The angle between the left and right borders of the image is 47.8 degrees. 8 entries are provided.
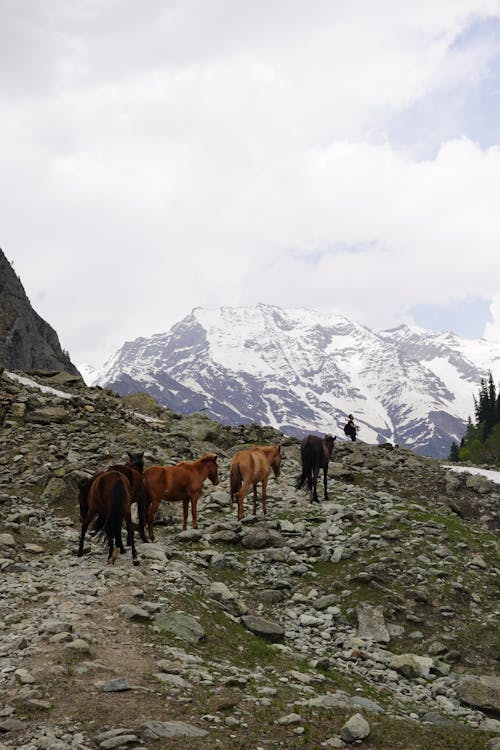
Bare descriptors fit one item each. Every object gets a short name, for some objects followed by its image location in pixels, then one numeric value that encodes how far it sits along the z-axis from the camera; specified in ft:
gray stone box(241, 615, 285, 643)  37.52
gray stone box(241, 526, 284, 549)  55.31
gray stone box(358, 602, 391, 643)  40.88
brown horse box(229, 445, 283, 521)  62.19
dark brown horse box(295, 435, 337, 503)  73.10
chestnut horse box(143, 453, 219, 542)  52.85
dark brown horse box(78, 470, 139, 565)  42.92
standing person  124.26
